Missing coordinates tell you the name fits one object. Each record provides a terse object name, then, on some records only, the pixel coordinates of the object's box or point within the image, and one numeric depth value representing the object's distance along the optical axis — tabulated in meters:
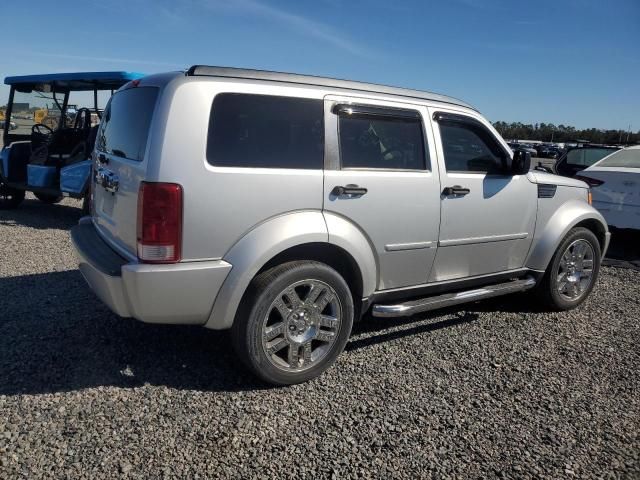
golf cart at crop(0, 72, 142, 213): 8.32
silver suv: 2.98
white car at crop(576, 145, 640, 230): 7.36
